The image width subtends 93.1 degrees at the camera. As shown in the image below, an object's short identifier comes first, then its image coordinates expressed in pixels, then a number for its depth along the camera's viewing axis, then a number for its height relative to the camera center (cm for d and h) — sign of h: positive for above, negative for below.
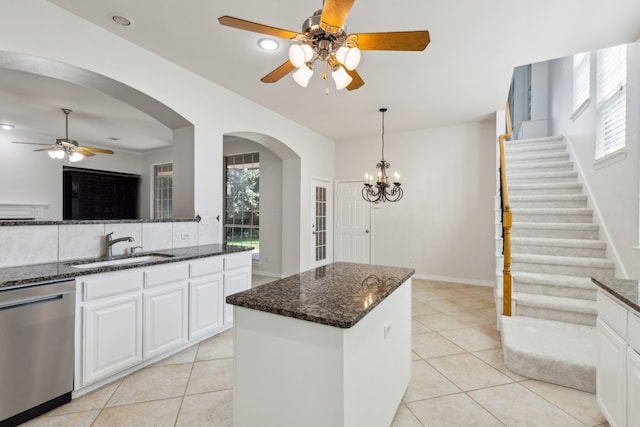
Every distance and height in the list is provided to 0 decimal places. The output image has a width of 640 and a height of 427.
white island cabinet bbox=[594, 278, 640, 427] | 139 -70
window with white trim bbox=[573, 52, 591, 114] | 405 +195
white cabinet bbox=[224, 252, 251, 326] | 315 -65
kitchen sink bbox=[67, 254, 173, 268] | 241 -40
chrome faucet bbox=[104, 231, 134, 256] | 262 -24
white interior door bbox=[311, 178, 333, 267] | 593 -14
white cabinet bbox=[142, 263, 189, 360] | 244 -80
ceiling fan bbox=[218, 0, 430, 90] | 167 +102
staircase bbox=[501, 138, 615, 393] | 235 -61
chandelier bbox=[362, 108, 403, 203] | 415 +47
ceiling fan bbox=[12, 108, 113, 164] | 488 +108
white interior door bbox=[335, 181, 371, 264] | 631 -19
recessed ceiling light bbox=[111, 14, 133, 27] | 246 +162
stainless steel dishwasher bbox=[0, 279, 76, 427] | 174 -82
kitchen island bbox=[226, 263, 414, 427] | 121 -61
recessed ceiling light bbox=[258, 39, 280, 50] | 279 +161
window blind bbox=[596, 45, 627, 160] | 306 +126
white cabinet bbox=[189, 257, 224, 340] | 281 -79
